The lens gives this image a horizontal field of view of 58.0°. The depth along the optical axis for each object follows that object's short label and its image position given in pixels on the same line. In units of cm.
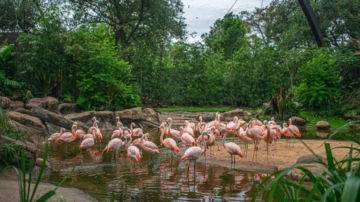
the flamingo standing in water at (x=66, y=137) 868
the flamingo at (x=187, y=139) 802
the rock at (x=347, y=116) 1539
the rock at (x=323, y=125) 1444
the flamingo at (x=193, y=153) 636
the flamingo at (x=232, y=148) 686
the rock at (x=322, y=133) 1219
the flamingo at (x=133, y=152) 696
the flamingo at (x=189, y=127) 929
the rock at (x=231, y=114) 1687
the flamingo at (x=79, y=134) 927
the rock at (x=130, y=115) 1375
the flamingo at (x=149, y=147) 766
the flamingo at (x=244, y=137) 808
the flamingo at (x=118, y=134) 964
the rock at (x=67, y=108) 1377
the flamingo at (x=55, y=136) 898
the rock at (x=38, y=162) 600
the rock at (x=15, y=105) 1156
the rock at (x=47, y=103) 1248
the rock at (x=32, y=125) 904
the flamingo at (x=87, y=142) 822
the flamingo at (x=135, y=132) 1020
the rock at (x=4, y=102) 1092
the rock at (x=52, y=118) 1092
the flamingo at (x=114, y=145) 754
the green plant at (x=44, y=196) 183
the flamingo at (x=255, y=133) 780
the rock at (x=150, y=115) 1497
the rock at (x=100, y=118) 1280
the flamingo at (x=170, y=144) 763
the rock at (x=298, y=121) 1526
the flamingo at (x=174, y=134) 907
